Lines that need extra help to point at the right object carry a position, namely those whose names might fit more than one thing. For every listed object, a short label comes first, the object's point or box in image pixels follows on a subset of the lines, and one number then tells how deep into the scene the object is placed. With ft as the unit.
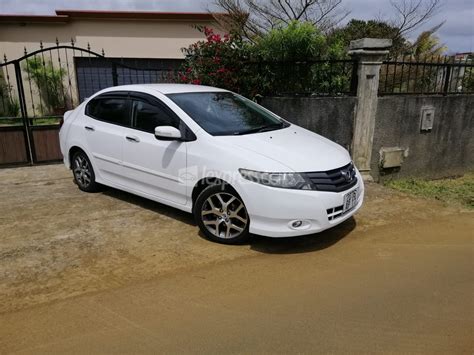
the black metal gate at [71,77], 39.19
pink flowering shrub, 24.81
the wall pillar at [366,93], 20.35
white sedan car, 12.27
